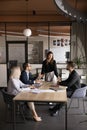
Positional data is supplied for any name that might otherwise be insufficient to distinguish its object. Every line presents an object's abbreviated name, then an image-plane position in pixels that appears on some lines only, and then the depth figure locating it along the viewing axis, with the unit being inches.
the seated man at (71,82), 131.9
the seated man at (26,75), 137.1
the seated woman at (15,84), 115.8
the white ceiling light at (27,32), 190.2
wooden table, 93.6
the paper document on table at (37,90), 111.6
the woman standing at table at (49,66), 152.6
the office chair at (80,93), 129.4
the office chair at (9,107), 113.0
